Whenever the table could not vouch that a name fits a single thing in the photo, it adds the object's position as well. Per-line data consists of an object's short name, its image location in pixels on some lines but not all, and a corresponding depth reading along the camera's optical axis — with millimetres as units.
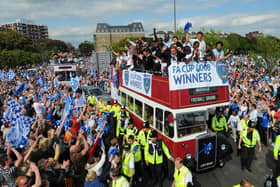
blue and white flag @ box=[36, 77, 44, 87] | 16062
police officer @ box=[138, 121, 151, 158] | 6680
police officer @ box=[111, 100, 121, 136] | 10227
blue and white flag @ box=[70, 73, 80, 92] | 10717
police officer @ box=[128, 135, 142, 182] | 6027
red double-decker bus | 6445
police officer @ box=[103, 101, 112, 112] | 10620
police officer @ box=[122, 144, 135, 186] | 5414
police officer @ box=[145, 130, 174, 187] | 5938
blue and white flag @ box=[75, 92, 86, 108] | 9938
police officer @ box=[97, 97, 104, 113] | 10667
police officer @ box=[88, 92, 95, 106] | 13258
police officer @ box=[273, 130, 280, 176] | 5910
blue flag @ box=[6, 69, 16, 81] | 15000
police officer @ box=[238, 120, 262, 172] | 6855
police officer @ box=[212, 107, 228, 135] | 8648
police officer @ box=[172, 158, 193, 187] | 4617
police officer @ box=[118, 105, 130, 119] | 9470
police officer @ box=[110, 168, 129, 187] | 4298
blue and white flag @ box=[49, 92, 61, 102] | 12436
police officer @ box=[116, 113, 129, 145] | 8898
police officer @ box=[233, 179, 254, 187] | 3619
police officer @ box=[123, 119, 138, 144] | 7328
